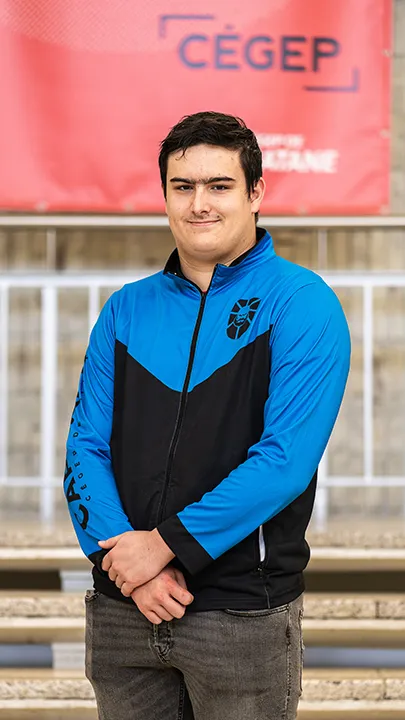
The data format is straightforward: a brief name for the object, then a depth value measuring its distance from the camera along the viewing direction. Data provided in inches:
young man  127.7
